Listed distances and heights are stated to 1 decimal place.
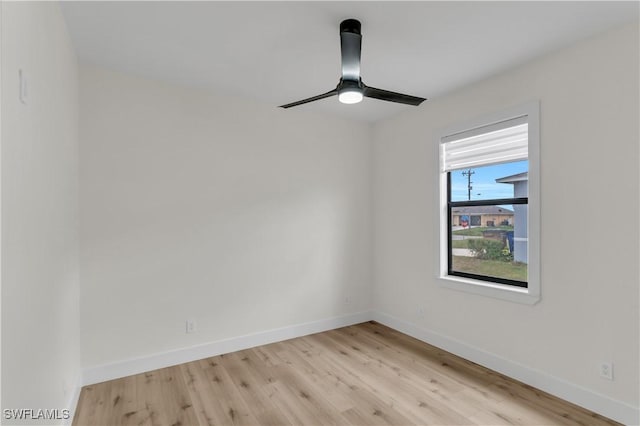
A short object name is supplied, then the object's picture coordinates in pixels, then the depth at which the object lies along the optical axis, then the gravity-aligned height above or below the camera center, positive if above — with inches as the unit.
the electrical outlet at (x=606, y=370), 90.1 -43.1
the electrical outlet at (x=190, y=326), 125.2 -42.5
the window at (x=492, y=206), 108.3 +1.6
